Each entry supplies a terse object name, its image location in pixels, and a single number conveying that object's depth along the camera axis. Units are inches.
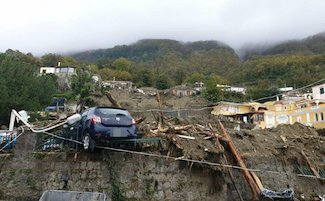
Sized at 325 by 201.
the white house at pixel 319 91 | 1824.6
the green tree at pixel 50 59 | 3218.5
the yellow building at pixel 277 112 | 1755.4
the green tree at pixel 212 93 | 2267.0
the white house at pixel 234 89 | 2683.1
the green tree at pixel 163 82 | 3090.6
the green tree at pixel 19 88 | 1018.0
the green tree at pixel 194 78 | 3410.4
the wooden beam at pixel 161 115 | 457.7
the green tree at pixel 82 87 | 1494.8
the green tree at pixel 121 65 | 3588.1
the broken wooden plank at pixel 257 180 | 409.4
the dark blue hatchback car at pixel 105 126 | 355.3
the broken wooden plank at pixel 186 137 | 418.6
